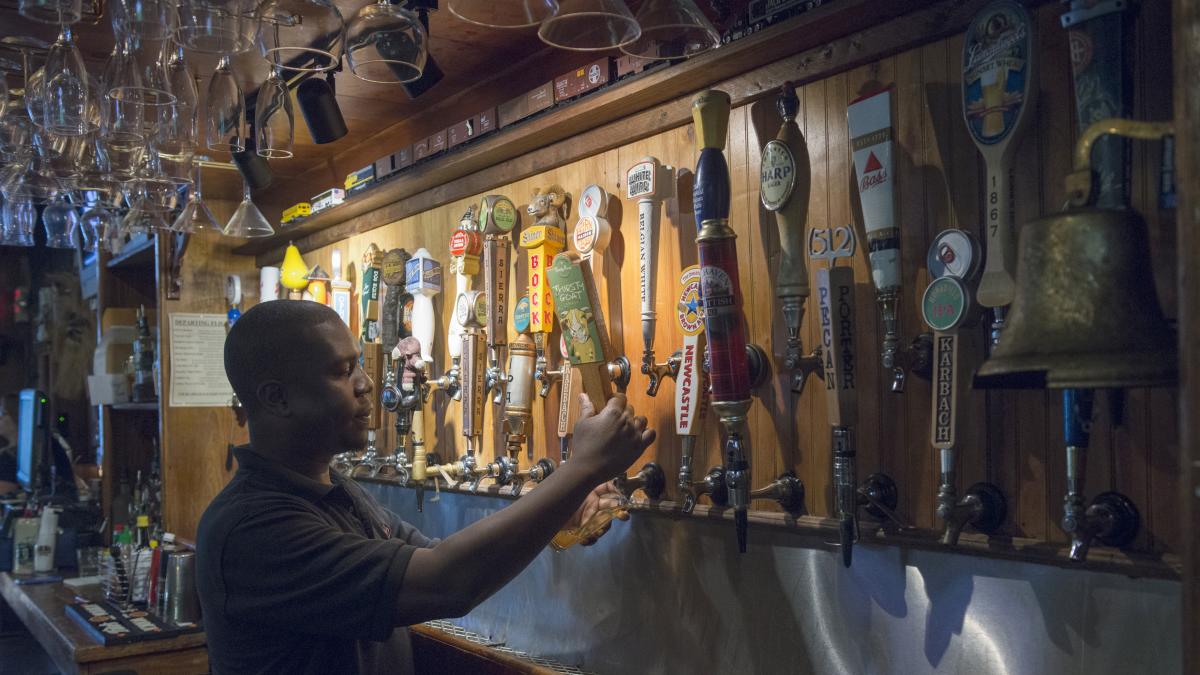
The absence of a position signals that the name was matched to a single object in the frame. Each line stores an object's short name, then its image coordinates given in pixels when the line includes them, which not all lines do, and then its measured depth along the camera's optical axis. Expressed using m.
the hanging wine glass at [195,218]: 2.96
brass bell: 0.98
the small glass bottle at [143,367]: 4.45
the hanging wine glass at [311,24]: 1.63
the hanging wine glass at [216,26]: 1.57
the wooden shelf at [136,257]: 4.51
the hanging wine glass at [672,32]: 1.57
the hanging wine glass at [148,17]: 1.61
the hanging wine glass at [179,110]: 2.00
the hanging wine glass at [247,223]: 3.19
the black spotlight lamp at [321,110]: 2.66
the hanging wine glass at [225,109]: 2.02
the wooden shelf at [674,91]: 1.66
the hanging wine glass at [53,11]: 1.44
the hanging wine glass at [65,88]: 1.86
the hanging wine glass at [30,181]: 2.52
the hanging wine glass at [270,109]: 2.06
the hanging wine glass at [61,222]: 3.20
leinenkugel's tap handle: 1.46
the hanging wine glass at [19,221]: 2.87
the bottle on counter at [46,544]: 4.50
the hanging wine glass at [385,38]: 1.68
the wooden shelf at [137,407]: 4.40
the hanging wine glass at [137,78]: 1.79
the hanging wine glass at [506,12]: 1.45
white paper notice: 4.26
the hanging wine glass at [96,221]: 3.23
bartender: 1.49
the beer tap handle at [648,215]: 2.12
